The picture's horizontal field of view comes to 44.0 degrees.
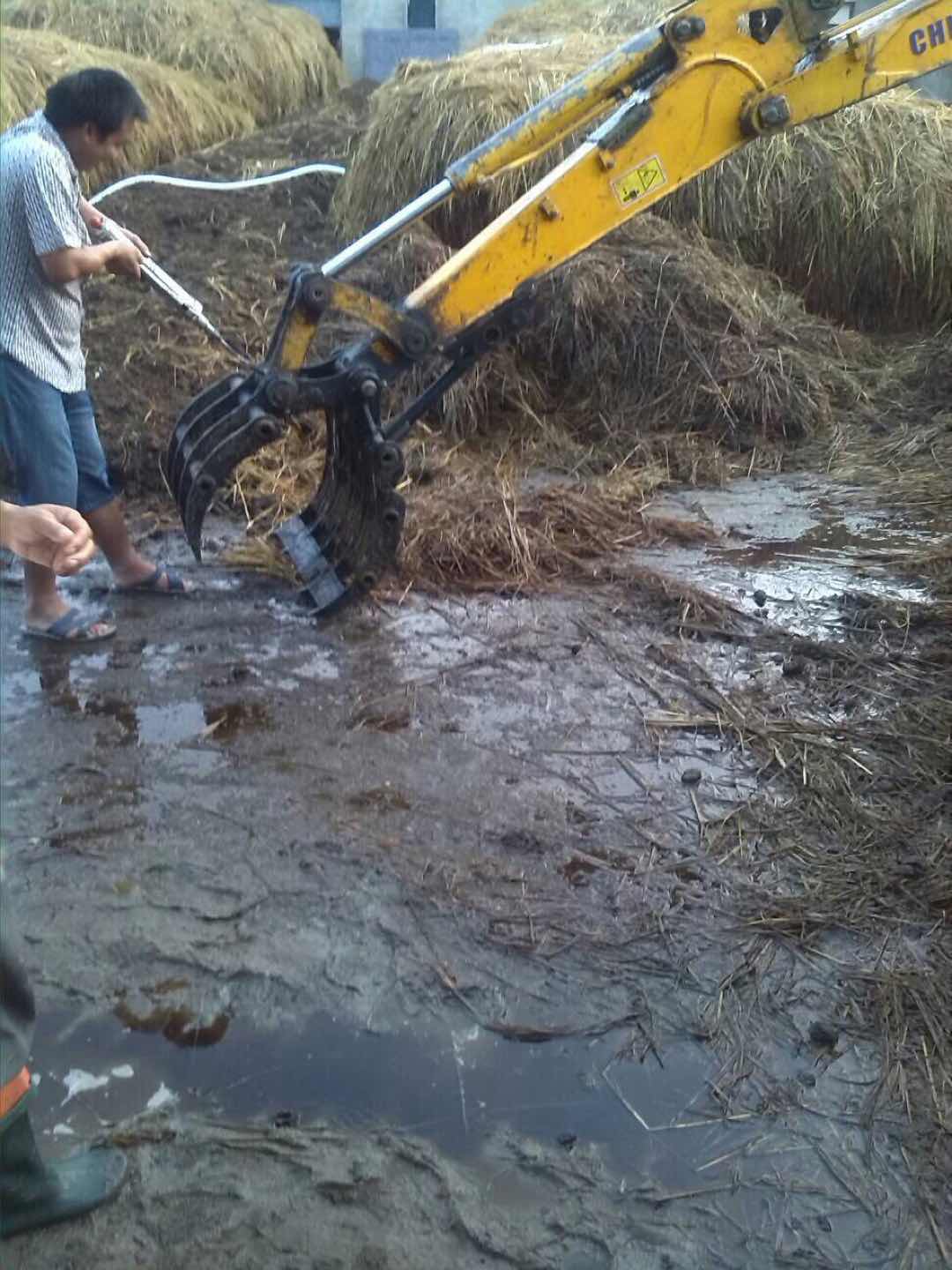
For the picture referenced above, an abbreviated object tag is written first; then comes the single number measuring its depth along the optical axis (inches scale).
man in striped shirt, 160.7
